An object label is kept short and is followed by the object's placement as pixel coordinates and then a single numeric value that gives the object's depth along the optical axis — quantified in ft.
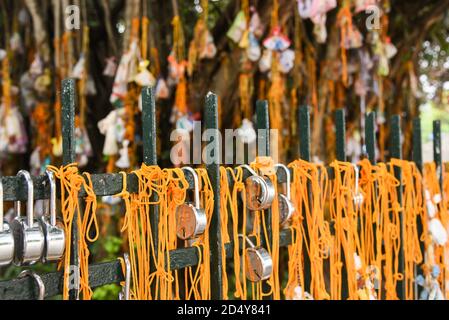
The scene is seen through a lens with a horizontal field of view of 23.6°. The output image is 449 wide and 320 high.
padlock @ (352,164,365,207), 6.86
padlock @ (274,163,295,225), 6.42
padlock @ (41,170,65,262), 5.19
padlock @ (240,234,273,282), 6.09
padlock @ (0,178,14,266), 5.00
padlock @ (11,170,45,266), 5.09
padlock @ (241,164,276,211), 6.07
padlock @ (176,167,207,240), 5.73
